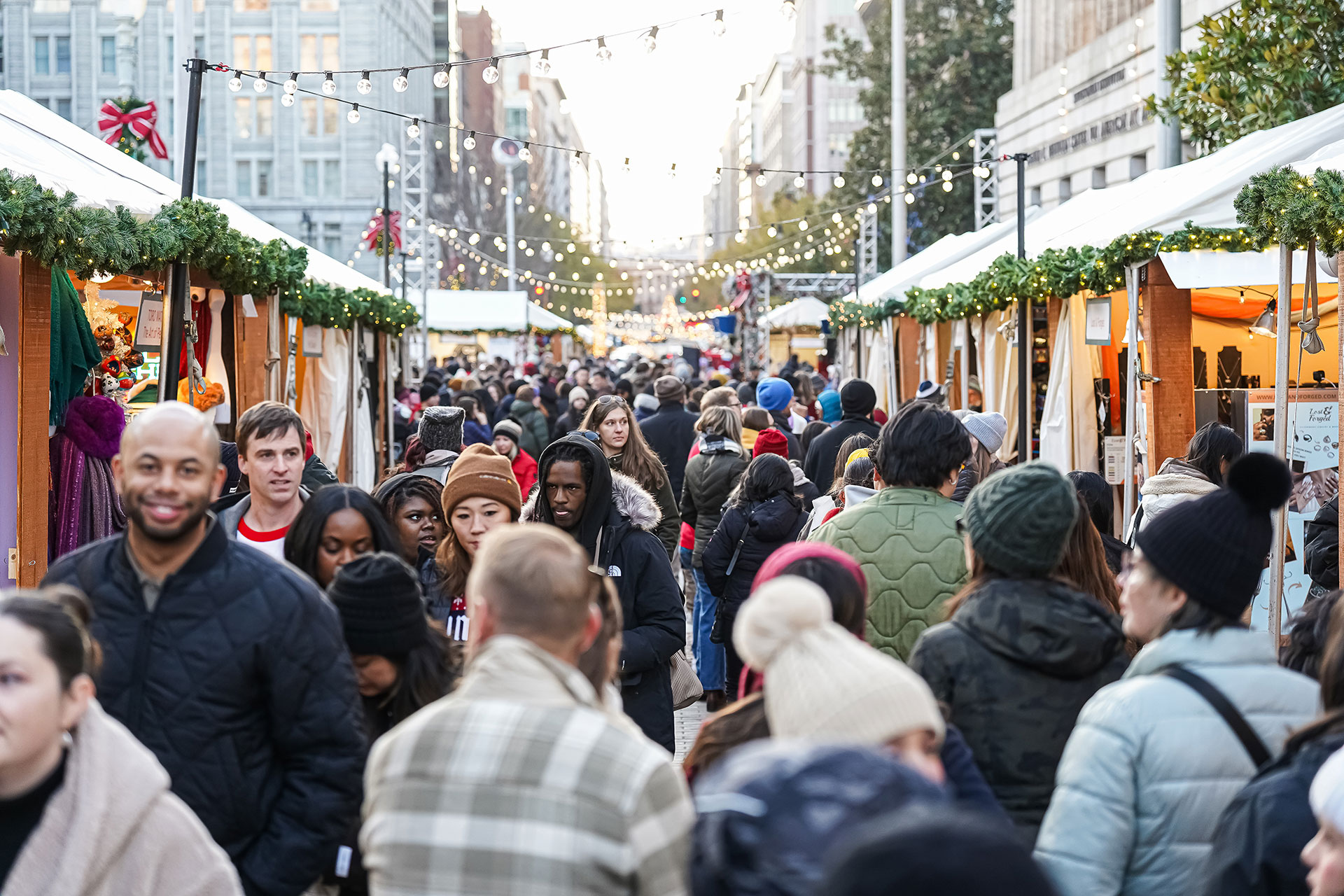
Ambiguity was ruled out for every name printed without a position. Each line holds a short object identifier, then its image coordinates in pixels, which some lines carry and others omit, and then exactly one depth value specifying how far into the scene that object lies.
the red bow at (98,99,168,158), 17.23
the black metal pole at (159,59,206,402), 8.62
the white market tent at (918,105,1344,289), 8.55
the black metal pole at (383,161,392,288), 24.41
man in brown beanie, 12.27
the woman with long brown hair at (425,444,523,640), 5.22
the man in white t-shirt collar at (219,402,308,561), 4.99
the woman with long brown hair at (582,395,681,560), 8.84
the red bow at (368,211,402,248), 29.23
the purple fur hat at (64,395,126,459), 7.38
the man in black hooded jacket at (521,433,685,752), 5.30
